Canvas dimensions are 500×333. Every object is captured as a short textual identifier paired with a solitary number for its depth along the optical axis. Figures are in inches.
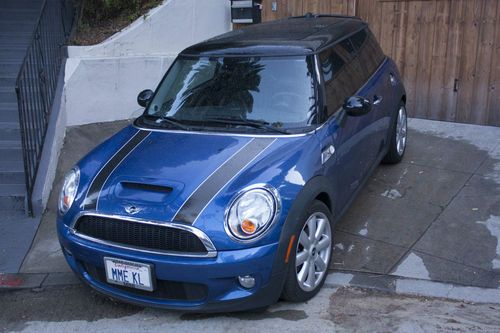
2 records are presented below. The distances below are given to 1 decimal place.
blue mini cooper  136.5
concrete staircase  230.5
